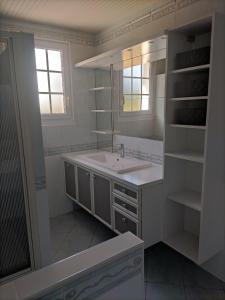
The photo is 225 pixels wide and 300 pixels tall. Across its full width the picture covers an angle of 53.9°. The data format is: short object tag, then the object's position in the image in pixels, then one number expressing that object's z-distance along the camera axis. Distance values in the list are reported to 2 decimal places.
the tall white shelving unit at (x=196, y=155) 1.56
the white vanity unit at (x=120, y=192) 1.93
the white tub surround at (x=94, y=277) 0.79
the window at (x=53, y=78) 2.80
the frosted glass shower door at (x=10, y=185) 0.91
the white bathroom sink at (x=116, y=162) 2.31
